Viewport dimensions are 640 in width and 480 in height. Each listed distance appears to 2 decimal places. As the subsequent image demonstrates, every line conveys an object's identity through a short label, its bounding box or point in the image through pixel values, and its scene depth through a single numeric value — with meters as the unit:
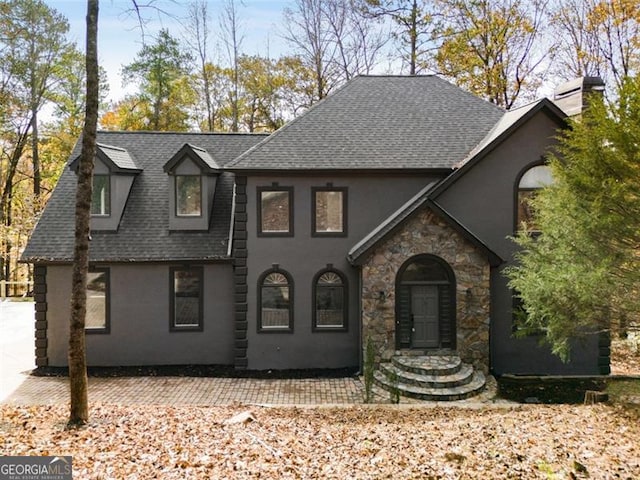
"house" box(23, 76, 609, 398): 12.34
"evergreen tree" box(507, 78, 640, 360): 7.94
